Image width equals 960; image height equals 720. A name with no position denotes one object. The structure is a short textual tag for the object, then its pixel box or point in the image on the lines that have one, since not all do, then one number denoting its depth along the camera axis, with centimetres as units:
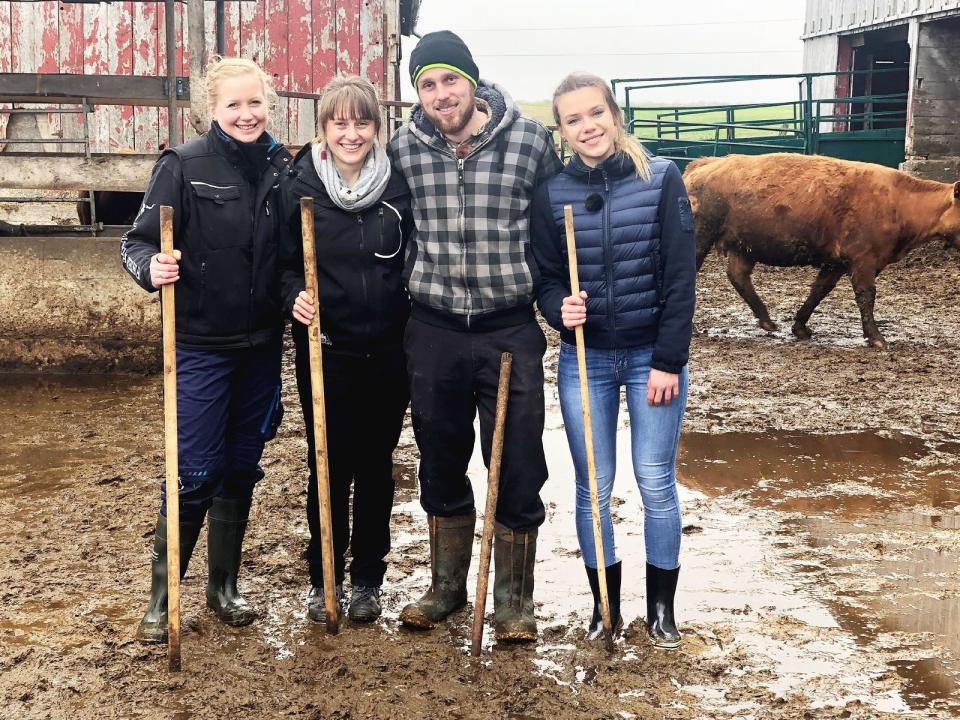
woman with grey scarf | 356
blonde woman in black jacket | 354
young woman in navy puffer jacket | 347
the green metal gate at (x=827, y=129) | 1459
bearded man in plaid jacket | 352
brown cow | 923
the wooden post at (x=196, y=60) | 759
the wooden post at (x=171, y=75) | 850
